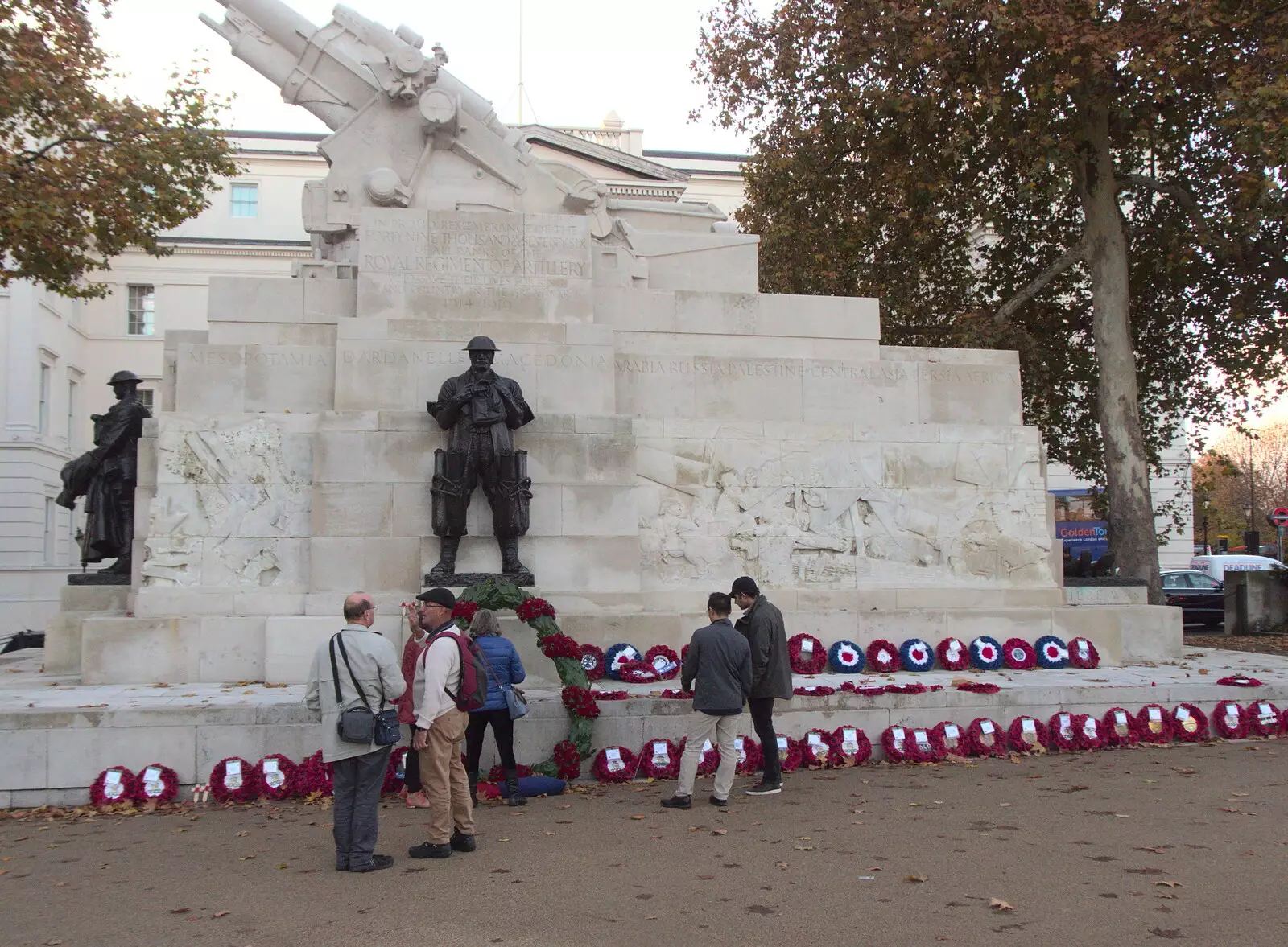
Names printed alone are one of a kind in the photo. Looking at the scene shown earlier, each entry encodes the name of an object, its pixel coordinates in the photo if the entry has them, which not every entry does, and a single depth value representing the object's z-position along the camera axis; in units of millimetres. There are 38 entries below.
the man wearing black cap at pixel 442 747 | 7539
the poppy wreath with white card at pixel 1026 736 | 11281
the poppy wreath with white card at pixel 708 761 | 10398
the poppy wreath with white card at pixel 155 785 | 9484
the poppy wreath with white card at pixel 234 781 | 9617
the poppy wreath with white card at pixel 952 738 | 11094
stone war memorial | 12844
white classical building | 39469
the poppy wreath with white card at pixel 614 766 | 10258
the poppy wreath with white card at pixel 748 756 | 10469
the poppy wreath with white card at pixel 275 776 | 9656
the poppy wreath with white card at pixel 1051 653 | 13719
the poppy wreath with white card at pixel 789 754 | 10648
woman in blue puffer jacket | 8859
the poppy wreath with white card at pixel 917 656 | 13320
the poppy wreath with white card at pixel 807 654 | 13047
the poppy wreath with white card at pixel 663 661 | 12383
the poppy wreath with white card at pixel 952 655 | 13453
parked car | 29203
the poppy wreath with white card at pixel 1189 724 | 11766
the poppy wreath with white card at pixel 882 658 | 13266
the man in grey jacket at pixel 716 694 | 9016
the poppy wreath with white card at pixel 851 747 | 10844
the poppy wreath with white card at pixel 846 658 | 13211
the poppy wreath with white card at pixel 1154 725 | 11633
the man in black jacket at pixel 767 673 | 9570
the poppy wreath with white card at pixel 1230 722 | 11930
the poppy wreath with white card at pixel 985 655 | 13539
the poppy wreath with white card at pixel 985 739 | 11117
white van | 34062
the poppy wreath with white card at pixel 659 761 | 10359
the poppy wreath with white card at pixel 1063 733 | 11305
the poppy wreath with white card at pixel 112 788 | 9438
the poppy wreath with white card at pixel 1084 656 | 13844
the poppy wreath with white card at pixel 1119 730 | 11531
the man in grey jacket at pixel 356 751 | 7289
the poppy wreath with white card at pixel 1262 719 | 11969
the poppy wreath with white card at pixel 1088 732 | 11422
